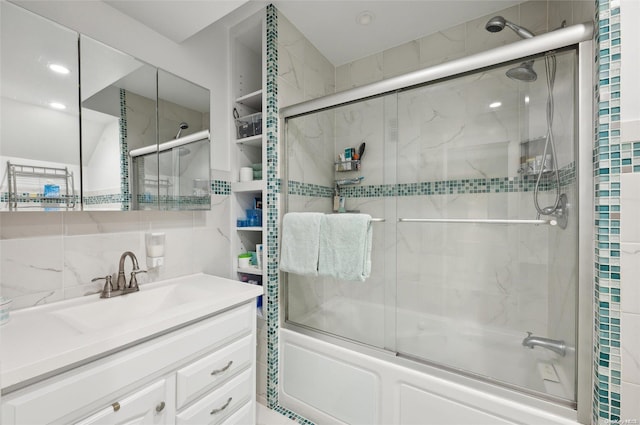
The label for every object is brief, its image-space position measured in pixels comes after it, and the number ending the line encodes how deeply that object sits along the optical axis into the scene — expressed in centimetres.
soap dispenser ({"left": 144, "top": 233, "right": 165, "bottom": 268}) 133
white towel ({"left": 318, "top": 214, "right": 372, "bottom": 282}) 137
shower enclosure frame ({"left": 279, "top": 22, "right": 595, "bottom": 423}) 93
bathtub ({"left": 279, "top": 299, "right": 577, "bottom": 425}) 107
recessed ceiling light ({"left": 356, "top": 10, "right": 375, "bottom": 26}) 168
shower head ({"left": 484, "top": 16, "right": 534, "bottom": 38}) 124
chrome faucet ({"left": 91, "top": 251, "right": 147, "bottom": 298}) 118
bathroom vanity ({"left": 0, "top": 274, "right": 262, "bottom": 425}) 69
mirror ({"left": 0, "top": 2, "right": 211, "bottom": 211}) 94
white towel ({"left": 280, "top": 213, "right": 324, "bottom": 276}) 150
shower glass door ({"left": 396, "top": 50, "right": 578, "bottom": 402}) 109
